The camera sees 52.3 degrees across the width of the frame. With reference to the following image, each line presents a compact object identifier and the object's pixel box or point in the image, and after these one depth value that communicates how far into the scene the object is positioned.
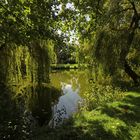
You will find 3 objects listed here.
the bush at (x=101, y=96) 5.84
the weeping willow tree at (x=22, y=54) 4.15
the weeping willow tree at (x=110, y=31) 7.60
